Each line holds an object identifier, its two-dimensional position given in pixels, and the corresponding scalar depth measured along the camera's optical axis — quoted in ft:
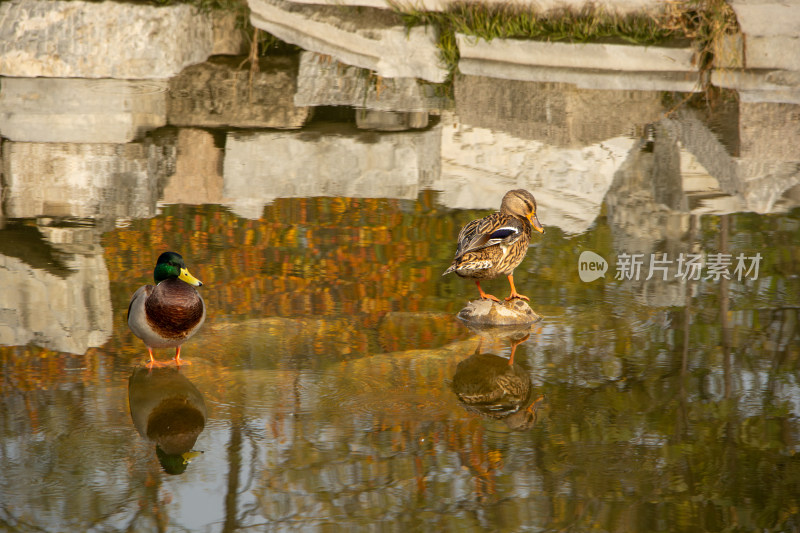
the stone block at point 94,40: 71.10
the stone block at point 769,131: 53.62
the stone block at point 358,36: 72.84
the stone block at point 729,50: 64.59
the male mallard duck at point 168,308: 31.09
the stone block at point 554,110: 59.09
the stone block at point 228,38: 77.10
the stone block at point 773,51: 63.31
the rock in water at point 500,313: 35.96
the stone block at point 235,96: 62.13
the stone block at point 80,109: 58.85
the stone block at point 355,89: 65.41
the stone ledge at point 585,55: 66.80
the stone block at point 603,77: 66.08
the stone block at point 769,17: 62.90
